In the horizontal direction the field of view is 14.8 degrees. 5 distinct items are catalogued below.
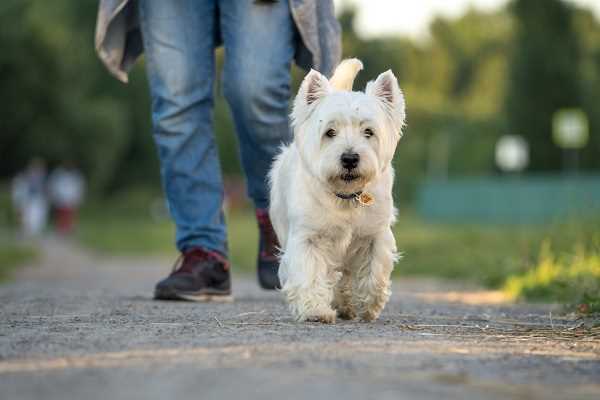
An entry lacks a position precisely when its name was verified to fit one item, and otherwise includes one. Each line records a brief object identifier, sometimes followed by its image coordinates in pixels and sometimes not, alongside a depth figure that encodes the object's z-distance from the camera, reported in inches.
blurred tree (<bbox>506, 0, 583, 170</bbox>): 3625.6
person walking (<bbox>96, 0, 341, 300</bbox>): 489.6
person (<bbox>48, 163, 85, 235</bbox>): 2778.8
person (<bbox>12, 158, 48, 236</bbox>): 2604.7
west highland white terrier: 405.5
